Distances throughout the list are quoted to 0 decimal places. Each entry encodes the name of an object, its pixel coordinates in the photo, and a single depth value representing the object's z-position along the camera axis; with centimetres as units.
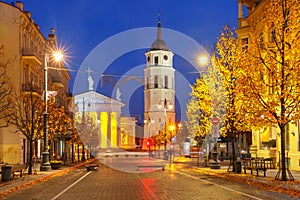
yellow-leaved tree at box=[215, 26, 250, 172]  3067
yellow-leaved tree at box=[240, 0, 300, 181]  2295
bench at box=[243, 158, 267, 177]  2624
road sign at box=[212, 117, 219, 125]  3317
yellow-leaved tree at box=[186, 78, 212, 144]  3812
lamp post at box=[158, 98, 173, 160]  11497
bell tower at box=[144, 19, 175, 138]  11644
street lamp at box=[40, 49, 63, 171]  3503
